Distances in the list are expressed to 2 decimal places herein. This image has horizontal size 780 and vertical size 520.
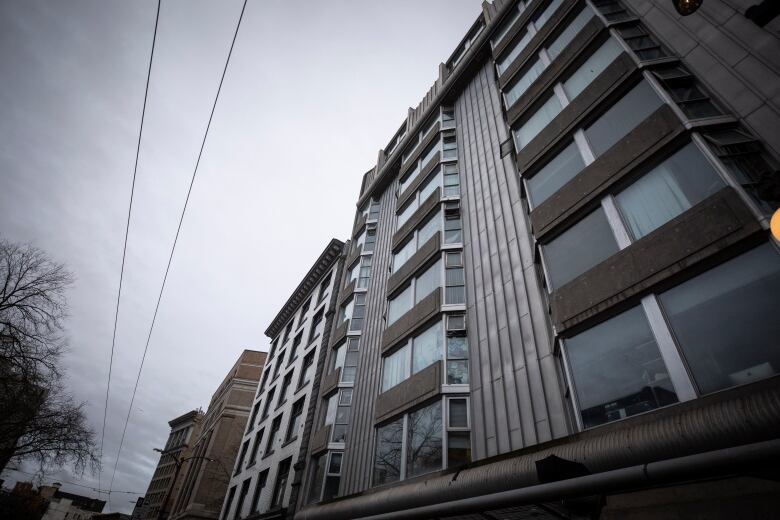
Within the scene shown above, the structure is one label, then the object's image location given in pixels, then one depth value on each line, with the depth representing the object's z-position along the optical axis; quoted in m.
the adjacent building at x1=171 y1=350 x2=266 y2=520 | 30.27
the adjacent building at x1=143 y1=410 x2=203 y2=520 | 65.69
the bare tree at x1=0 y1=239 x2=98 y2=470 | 17.98
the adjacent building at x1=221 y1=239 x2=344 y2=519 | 19.07
